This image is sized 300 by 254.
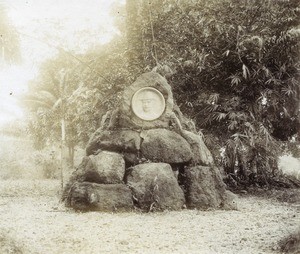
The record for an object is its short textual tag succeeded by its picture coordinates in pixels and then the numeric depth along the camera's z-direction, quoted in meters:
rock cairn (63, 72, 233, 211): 8.95
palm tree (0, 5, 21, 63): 11.64
